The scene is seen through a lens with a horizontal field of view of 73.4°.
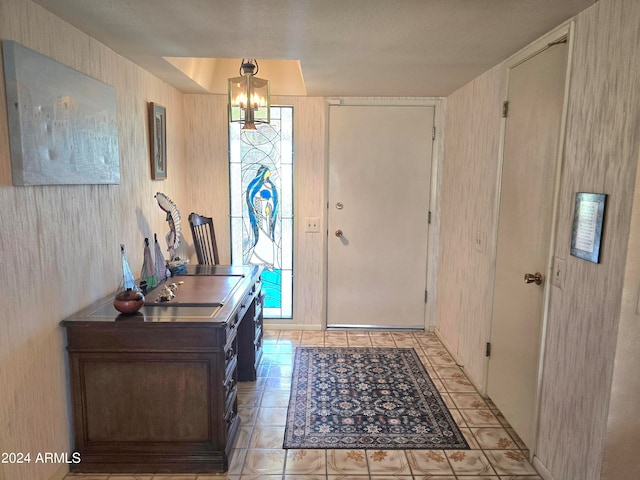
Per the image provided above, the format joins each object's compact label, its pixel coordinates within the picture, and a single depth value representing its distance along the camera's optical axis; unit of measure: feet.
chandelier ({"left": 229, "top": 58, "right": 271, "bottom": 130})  8.25
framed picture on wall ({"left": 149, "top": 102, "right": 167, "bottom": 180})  9.84
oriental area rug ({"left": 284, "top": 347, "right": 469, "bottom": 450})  7.82
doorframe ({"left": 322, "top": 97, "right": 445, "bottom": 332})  12.48
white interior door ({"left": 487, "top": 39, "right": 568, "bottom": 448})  6.80
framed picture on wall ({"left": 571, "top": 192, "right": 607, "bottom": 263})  5.45
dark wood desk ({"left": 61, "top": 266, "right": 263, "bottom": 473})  6.58
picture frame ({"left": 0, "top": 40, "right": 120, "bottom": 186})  5.39
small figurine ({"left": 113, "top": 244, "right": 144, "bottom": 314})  6.72
